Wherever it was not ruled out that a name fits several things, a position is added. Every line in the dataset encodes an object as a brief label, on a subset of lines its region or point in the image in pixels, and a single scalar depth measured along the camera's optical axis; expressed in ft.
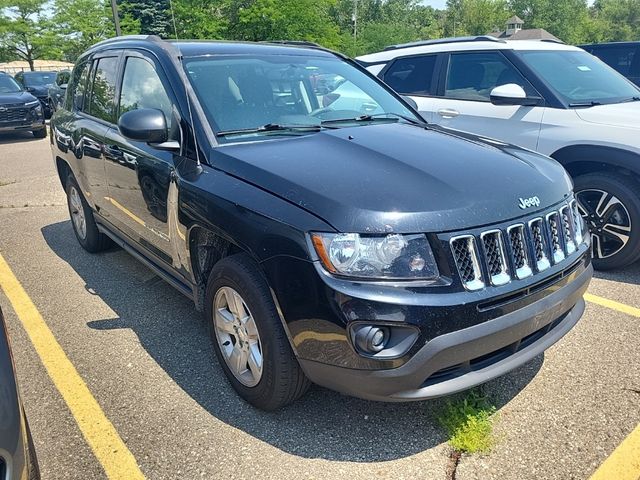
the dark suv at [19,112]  44.11
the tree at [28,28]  105.19
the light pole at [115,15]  54.70
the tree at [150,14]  95.66
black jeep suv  7.29
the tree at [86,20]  95.35
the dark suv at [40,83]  60.54
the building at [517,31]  191.11
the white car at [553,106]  14.44
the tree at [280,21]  84.17
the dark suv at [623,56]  34.27
